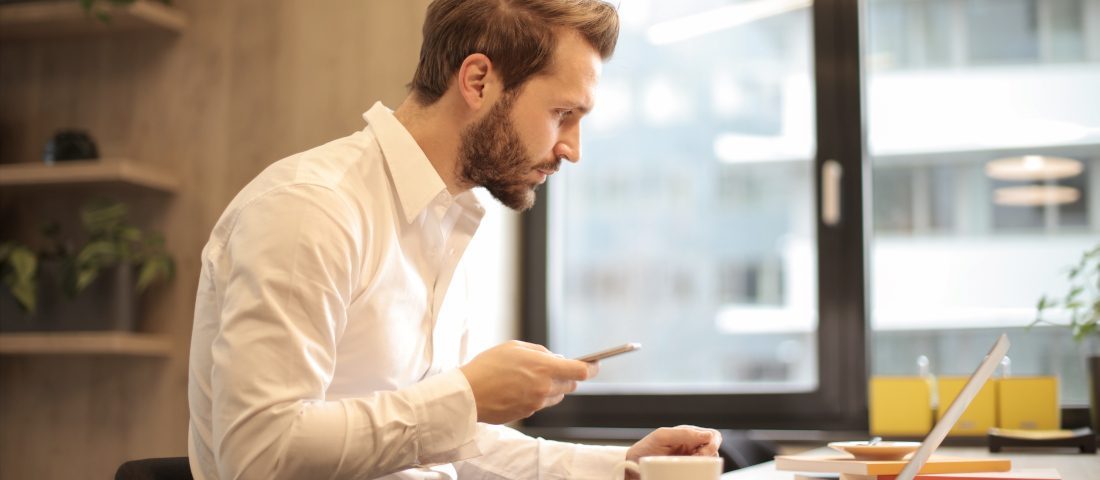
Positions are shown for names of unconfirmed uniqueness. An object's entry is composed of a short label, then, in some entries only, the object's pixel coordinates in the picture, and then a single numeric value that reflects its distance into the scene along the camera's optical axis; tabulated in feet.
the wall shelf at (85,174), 9.75
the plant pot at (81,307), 9.90
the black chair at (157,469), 4.33
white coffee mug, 3.12
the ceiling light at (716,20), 10.02
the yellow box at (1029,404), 8.03
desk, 5.10
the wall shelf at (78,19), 10.05
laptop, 3.33
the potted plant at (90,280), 9.83
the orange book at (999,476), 4.19
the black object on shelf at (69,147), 10.07
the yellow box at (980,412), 8.16
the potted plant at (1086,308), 7.98
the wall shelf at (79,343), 9.64
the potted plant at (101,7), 9.69
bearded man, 3.98
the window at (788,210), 9.29
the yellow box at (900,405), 8.40
